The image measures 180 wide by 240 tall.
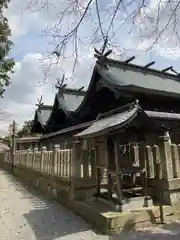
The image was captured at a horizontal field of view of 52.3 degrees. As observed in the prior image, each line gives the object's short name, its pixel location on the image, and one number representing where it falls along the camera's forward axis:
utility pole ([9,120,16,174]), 13.90
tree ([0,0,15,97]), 8.32
